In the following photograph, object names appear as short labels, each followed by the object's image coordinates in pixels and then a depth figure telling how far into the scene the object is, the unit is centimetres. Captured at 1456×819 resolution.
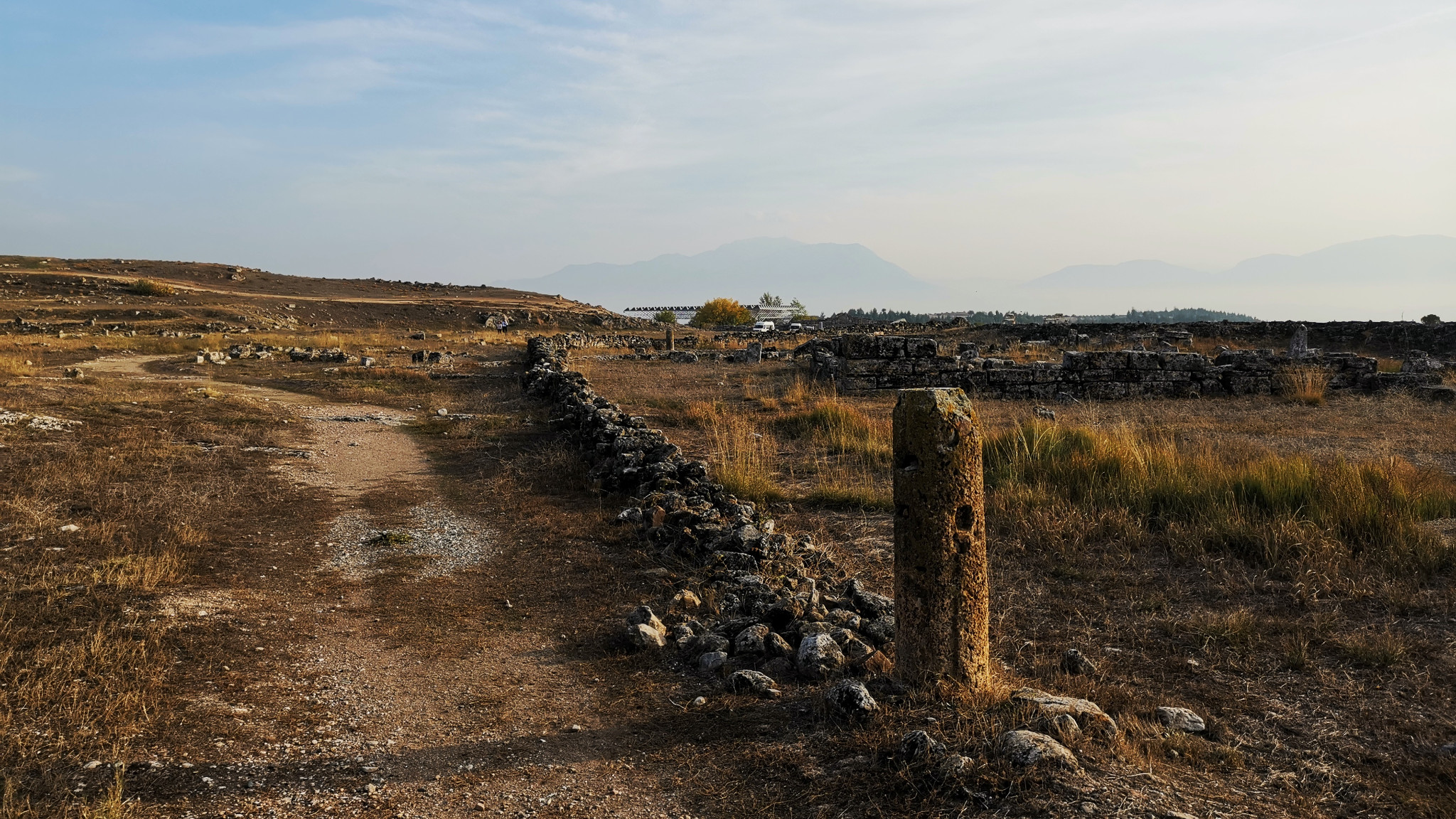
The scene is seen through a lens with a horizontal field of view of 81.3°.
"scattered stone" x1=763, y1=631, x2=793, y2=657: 505
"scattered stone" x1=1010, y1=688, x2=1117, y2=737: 379
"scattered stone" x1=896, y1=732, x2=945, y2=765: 358
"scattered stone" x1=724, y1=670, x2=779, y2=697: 470
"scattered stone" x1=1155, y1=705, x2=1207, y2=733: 409
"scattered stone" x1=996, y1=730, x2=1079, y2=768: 344
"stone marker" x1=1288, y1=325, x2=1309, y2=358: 2540
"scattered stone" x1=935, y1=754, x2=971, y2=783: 345
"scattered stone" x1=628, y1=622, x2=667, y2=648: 539
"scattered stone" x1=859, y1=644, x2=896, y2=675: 477
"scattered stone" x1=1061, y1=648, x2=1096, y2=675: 477
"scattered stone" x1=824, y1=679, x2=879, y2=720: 409
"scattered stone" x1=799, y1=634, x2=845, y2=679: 476
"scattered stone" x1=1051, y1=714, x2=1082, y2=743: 366
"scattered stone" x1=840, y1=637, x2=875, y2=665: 489
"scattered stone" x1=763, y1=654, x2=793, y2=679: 492
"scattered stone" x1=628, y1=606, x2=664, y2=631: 564
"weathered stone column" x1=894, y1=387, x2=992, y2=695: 412
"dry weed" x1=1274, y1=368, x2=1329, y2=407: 1683
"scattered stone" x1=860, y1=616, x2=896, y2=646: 521
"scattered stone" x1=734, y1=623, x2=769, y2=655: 511
